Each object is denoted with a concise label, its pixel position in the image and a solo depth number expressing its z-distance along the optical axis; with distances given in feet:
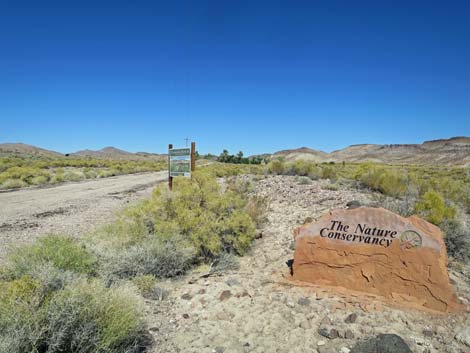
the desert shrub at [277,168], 80.67
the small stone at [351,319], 13.97
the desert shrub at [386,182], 44.24
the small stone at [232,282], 18.39
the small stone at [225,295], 16.68
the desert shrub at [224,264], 20.49
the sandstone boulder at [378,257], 15.69
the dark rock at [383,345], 11.40
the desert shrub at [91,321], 10.16
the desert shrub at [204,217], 22.71
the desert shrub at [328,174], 68.58
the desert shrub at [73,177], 80.59
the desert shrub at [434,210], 24.71
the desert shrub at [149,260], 18.29
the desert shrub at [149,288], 16.80
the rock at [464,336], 12.31
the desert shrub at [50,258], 15.57
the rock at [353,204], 30.29
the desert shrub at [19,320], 9.08
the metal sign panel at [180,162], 34.60
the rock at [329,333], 13.14
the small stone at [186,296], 16.92
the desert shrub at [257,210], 30.19
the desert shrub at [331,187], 46.57
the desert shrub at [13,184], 61.66
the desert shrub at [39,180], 69.47
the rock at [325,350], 12.25
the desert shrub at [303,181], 54.90
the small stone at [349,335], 12.97
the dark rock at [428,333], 12.92
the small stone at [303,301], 15.80
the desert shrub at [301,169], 73.67
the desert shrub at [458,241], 21.62
